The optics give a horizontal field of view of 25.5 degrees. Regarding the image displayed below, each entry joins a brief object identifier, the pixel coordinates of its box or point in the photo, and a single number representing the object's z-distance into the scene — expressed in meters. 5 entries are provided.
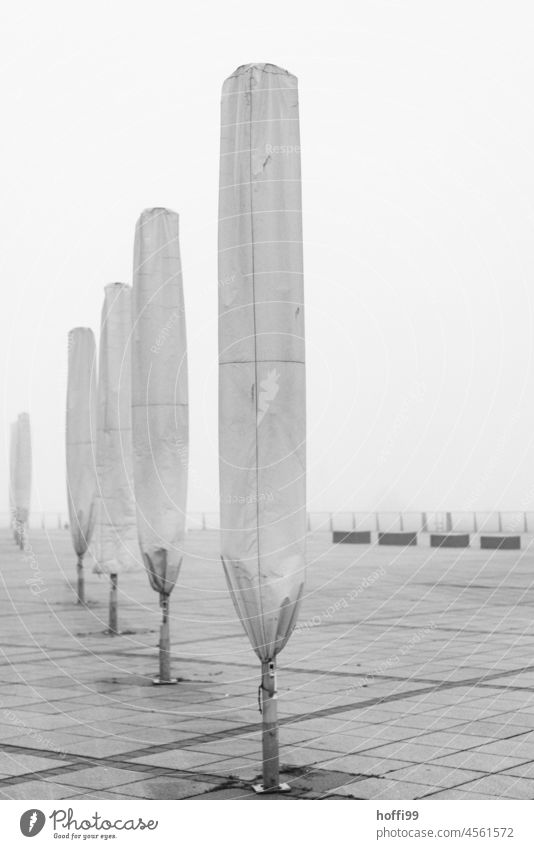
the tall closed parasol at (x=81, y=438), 24.30
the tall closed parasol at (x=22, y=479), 51.19
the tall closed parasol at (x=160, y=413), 15.69
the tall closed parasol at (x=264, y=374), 9.82
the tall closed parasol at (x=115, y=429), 21.03
